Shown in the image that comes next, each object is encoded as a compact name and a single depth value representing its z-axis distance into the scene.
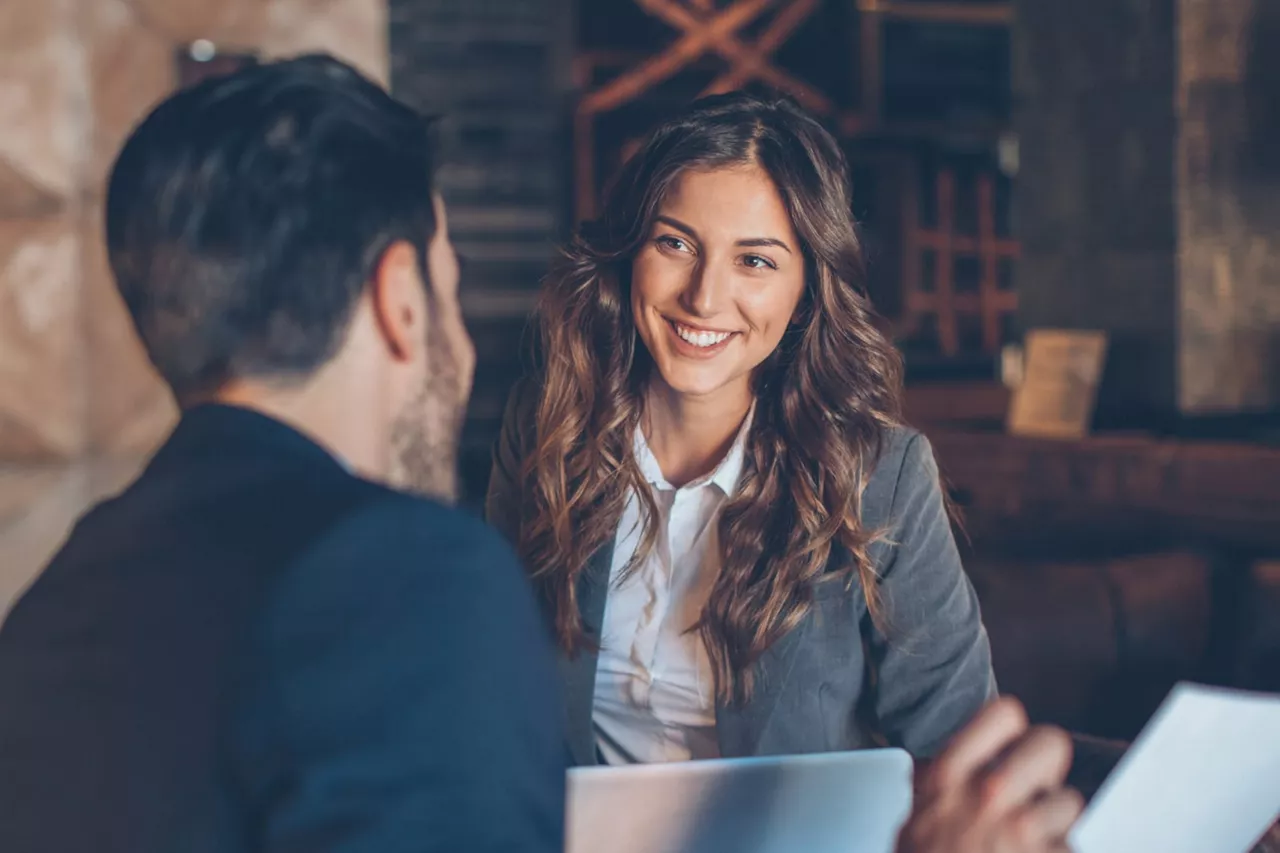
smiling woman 2.41
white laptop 2.02
